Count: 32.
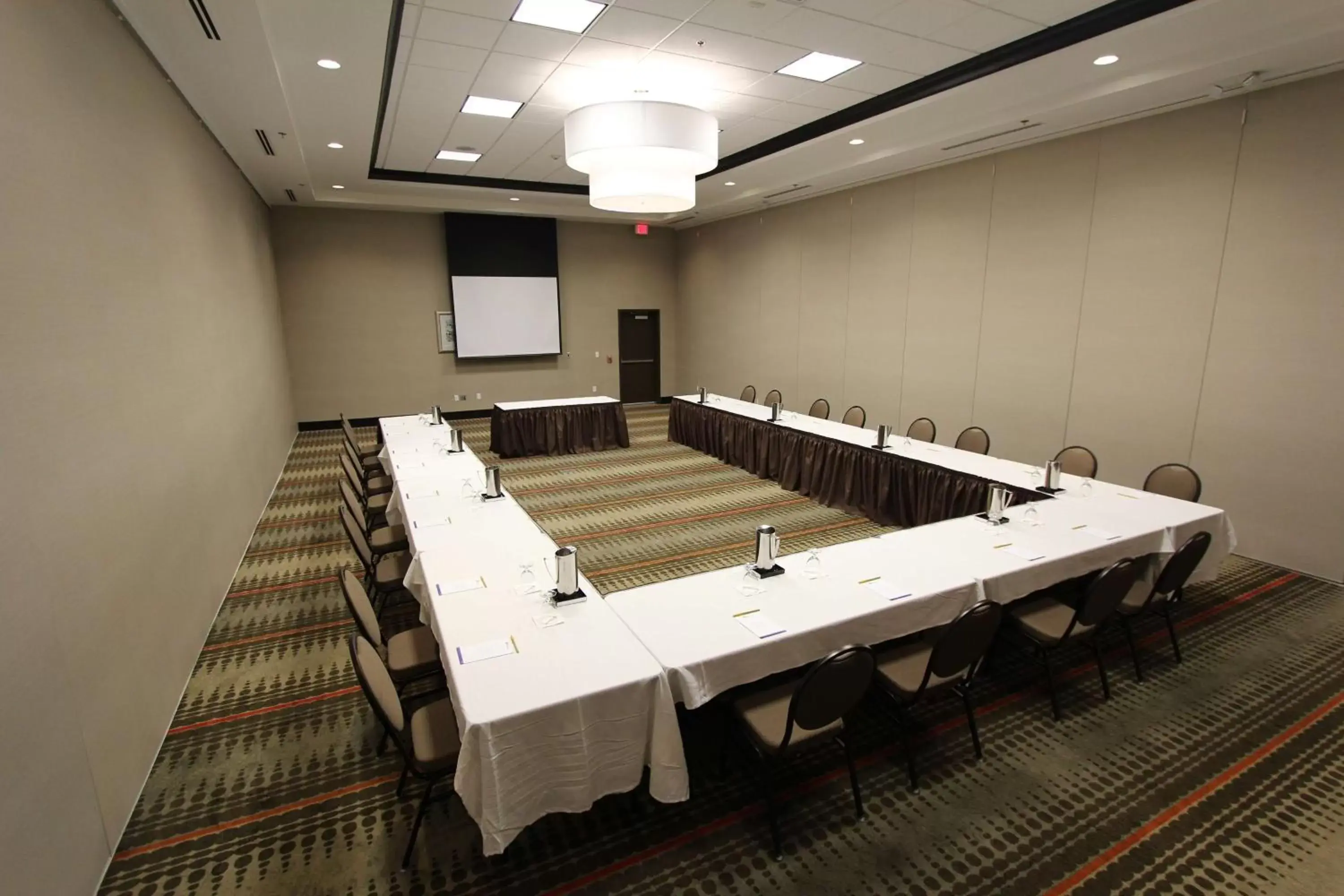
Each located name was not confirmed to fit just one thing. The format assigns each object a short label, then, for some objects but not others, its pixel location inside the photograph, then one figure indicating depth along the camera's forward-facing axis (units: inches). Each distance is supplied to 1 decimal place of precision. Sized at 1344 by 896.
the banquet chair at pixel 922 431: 260.7
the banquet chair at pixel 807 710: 86.7
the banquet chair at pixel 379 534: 163.8
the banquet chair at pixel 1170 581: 132.7
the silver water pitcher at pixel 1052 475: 169.2
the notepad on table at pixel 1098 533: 137.8
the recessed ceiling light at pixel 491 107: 216.1
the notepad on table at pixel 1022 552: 128.3
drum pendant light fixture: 172.4
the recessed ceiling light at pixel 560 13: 146.7
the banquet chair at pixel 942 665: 99.9
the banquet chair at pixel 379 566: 144.3
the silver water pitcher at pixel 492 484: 169.8
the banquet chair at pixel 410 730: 86.5
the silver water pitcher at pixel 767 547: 118.6
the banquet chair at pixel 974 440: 233.6
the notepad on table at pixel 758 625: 99.6
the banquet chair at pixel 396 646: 109.6
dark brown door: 509.7
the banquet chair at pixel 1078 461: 199.2
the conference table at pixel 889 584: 97.1
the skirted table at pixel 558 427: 328.2
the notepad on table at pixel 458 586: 114.3
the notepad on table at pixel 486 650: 92.0
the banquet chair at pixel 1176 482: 174.9
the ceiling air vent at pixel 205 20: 131.4
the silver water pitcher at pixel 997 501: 146.8
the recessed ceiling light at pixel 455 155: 290.2
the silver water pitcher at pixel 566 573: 108.6
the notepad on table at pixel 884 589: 111.3
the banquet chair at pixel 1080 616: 118.0
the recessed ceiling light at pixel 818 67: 180.4
